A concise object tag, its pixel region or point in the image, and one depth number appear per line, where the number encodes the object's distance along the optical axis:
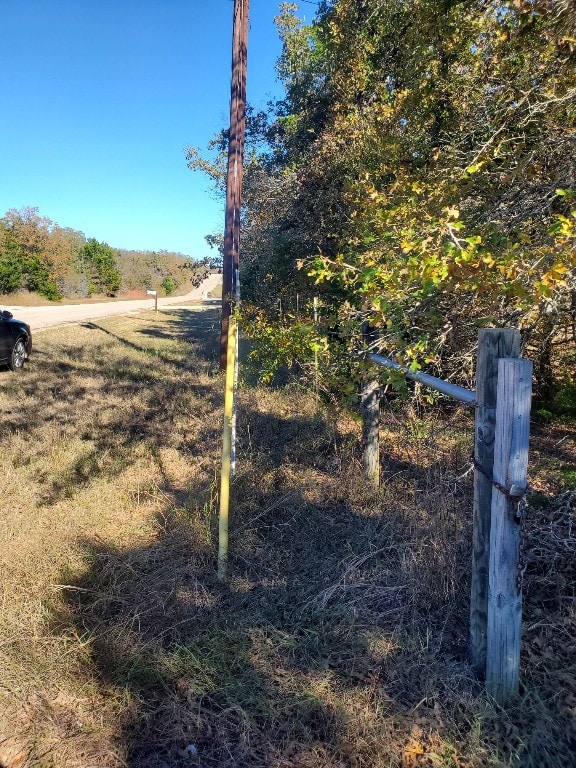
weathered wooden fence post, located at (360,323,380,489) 4.55
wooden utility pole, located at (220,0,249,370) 5.27
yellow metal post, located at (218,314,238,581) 3.25
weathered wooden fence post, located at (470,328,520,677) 2.11
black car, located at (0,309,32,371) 9.86
